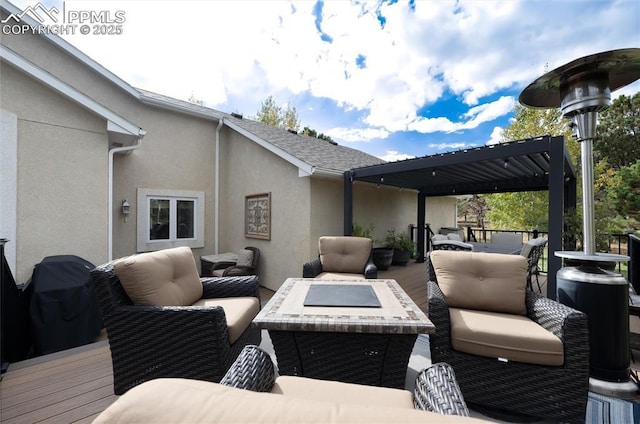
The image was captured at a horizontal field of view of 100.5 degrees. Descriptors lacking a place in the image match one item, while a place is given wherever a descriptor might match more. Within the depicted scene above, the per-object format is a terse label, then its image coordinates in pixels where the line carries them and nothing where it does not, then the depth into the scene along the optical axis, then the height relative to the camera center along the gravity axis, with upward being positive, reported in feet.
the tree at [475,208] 75.51 +1.80
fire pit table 6.23 -3.19
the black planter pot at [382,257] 23.29 -3.79
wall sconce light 19.25 +0.50
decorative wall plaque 20.34 -0.16
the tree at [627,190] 31.53 +2.90
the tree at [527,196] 29.60 +2.17
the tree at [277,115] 58.13 +21.86
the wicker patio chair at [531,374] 6.55 -4.14
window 20.52 -0.40
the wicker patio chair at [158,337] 7.23 -3.42
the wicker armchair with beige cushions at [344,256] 14.57 -2.36
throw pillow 20.03 -3.39
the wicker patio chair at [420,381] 3.66 -2.58
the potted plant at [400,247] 25.48 -3.16
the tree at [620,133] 40.42 +12.47
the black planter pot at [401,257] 25.50 -4.13
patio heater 7.81 -1.50
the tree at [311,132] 61.05 +18.92
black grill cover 10.36 -3.76
